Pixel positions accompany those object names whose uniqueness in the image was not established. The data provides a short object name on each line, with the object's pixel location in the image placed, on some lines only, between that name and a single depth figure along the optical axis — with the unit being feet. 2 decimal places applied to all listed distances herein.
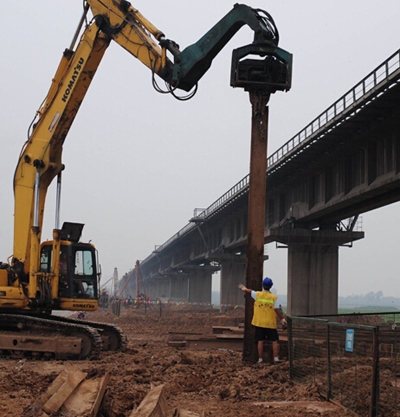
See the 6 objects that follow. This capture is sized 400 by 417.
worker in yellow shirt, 42.65
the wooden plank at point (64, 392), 25.17
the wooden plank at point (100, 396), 25.45
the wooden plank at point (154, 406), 24.01
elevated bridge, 85.15
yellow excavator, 51.67
